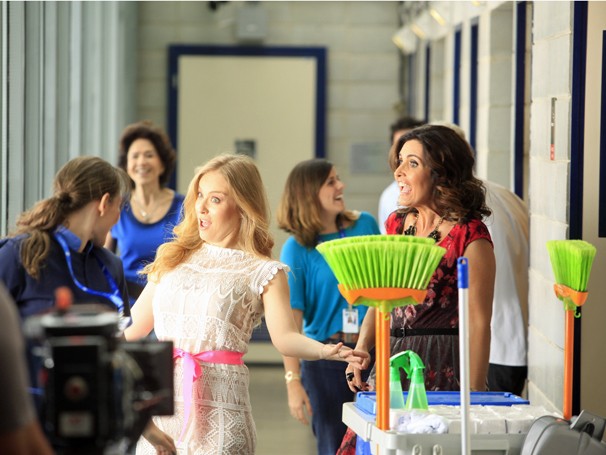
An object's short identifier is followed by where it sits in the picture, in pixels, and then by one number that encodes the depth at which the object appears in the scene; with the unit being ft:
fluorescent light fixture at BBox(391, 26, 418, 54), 52.33
